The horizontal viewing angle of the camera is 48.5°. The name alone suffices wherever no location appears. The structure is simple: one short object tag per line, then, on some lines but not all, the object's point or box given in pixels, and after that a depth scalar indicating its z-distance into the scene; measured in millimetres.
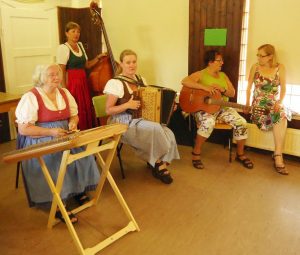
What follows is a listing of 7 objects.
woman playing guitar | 3205
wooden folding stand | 1729
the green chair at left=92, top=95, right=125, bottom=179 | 2875
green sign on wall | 3459
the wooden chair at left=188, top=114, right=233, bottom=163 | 3215
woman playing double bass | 3465
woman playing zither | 2184
